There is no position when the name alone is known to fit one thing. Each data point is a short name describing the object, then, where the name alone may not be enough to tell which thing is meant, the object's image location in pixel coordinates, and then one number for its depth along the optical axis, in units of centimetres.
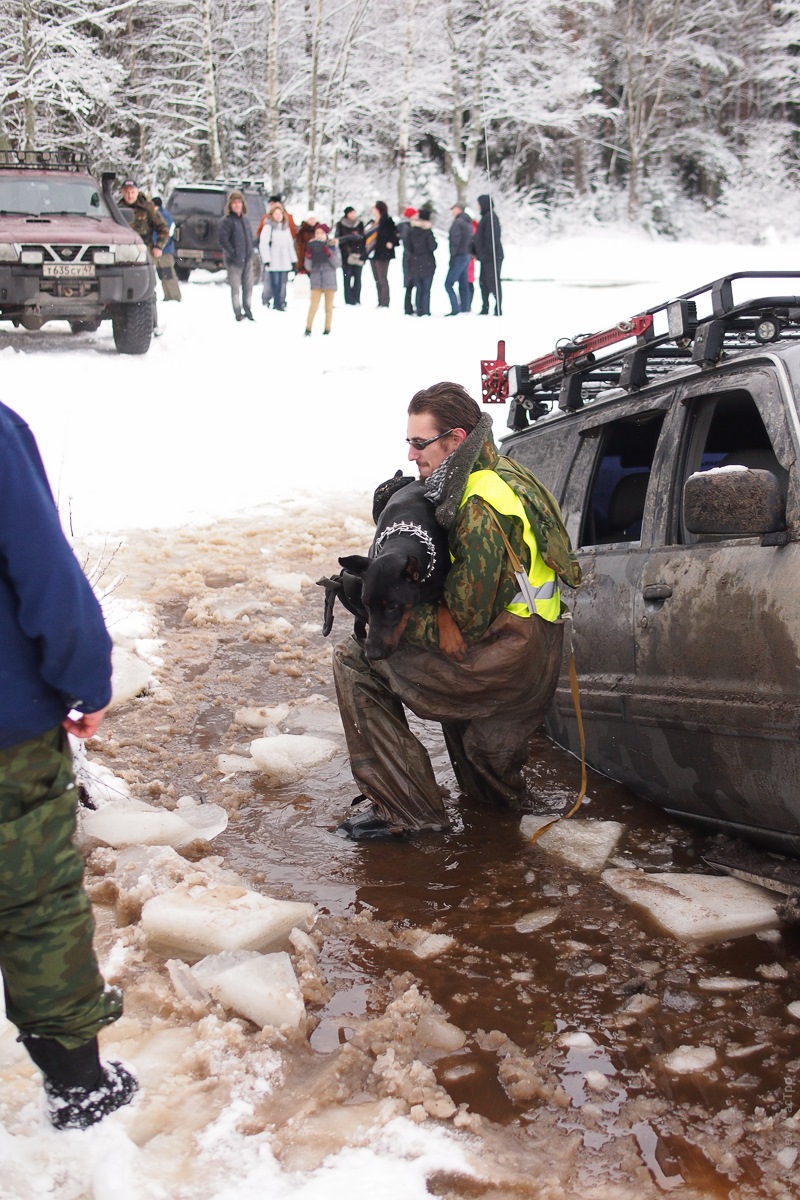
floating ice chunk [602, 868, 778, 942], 339
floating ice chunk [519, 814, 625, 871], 396
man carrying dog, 382
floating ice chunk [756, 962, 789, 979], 318
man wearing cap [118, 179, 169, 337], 1789
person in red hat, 1880
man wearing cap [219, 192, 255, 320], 1633
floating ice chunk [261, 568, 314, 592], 751
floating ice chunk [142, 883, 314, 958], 323
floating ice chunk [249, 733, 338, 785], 484
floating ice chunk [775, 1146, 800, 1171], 243
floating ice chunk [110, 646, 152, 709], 555
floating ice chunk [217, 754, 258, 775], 485
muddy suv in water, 329
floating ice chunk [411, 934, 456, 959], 337
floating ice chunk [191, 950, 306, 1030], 294
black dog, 371
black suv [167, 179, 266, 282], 2364
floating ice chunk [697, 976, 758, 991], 313
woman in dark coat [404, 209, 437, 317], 1864
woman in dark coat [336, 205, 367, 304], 1988
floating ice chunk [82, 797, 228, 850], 397
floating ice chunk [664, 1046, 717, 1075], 278
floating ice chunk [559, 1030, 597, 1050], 290
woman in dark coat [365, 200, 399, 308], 1938
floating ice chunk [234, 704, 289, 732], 539
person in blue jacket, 218
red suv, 1254
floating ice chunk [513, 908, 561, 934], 353
